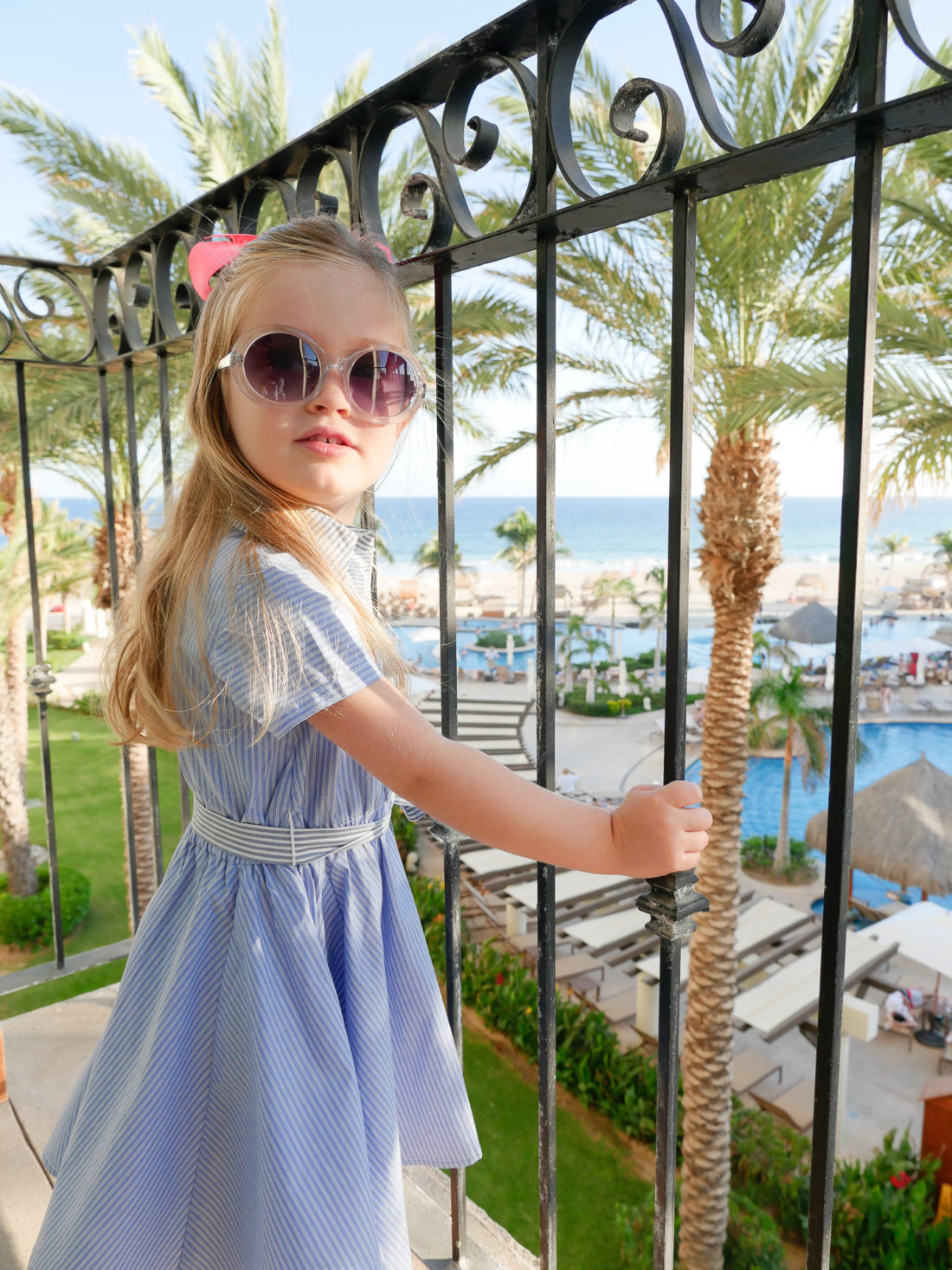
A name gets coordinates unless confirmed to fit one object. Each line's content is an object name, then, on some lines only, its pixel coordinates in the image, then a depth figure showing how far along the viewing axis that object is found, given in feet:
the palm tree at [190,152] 21.63
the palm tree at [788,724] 50.44
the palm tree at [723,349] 17.35
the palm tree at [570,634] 89.23
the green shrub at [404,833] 42.80
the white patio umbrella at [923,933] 30.48
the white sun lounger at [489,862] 42.24
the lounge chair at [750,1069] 29.78
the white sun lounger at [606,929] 35.40
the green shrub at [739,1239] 22.07
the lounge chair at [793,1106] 28.14
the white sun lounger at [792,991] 30.86
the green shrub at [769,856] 51.93
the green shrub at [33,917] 34.99
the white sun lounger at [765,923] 37.50
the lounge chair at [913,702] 94.79
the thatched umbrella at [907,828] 33.45
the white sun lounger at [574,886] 38.04
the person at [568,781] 58.42
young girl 2.65
